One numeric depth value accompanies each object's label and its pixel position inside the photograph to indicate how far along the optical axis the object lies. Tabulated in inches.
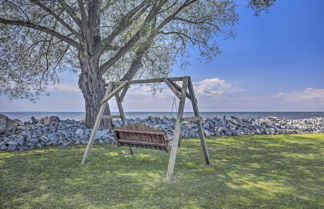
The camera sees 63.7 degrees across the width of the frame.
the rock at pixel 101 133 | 381.1
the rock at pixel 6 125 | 407.3
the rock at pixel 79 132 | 391.9
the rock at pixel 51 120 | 500.6
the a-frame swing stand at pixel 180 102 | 203.9
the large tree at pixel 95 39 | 413.1
